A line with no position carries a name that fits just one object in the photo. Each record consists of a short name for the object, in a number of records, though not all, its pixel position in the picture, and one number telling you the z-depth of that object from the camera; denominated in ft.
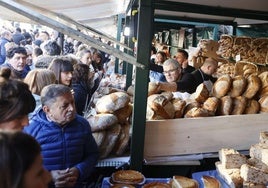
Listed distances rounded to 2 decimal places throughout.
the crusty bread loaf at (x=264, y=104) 7.63
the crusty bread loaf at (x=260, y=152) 6.01
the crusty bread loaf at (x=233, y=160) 6.31
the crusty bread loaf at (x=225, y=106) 7.48
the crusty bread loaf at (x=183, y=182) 5.74
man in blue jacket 5.54
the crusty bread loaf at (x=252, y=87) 7.77
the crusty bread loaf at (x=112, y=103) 7.46
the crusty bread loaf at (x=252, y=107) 7.65
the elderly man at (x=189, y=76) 10.16
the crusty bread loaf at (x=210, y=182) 5.93
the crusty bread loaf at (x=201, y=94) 7.94
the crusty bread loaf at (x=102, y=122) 7.00
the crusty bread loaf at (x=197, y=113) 7.22
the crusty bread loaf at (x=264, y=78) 7.95
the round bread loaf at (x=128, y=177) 6.01
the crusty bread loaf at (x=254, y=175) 5.71
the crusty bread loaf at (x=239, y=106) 7.57
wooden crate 7.06
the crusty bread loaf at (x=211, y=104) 7.44
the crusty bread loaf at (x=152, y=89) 8.25
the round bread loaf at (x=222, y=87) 7.85
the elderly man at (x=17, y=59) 10.68
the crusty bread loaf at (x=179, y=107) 7.48
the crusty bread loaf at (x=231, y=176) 5.93
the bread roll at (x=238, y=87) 7.82
